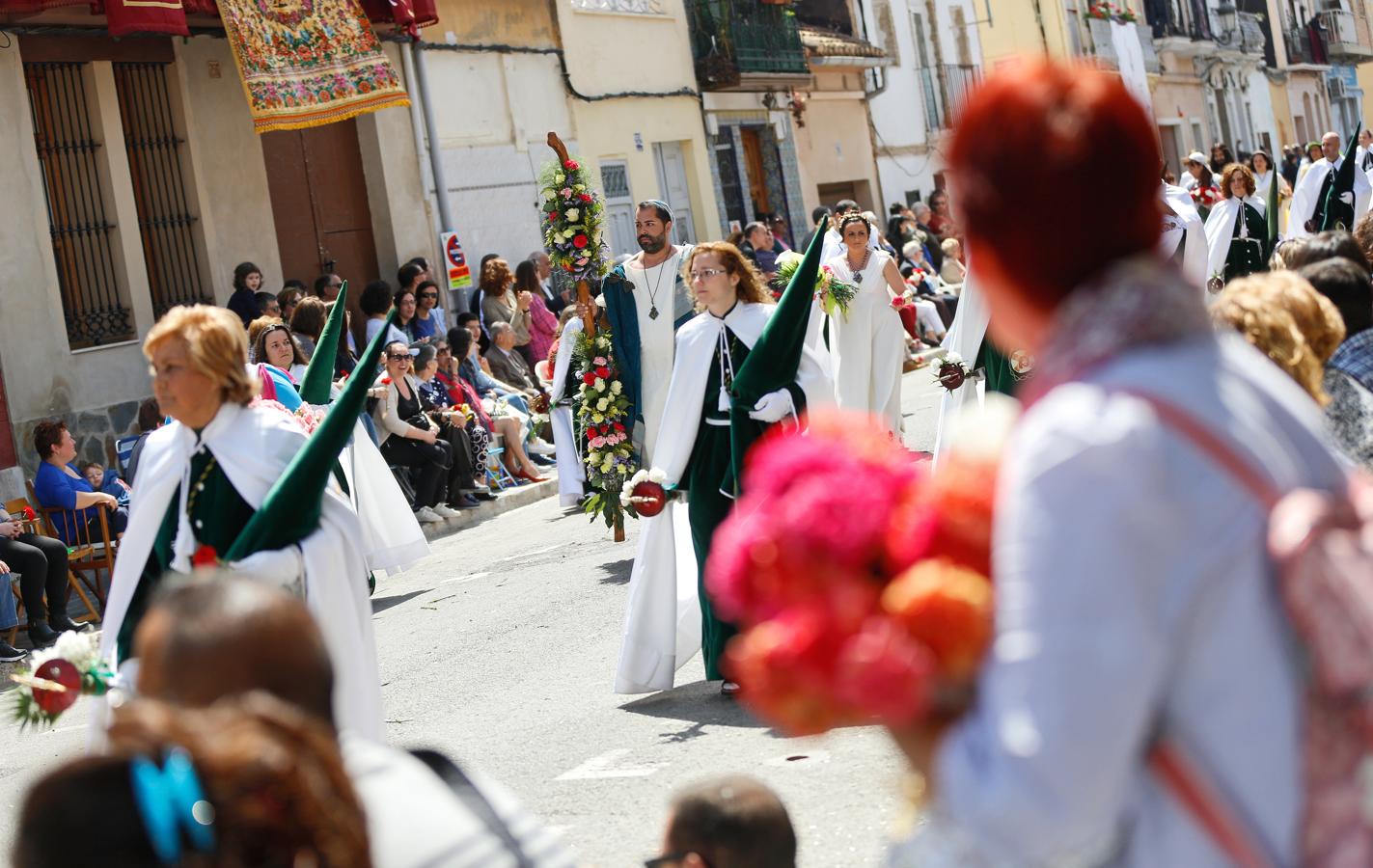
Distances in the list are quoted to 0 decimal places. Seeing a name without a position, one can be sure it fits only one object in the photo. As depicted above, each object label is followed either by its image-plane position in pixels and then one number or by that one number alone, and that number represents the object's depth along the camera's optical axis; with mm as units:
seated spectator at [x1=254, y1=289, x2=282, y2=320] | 14727
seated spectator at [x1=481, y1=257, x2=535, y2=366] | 18375
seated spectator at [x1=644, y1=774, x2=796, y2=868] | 3854
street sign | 20328
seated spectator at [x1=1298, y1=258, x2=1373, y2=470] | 4832
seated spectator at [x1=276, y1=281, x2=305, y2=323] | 15672
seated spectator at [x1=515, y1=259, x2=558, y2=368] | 18328
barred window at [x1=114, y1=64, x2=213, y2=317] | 17016
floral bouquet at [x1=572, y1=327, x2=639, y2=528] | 11680
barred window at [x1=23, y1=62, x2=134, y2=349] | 16016
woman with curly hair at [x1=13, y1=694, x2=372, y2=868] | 2010
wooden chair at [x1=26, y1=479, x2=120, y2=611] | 12180
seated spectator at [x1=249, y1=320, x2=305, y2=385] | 10977
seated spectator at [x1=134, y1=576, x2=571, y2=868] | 2436
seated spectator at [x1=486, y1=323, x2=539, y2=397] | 17672
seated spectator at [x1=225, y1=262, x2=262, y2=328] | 16062
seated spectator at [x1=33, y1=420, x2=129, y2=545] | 12234
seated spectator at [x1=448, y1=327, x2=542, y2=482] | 16141
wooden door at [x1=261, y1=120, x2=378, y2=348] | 18891
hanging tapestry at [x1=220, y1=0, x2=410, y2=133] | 16562
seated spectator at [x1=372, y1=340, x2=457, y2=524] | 14516
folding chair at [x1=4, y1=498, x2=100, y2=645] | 11508
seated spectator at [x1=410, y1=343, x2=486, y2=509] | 15195
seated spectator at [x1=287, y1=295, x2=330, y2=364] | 13766
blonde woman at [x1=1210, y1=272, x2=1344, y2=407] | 4098
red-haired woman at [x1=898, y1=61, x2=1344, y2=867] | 1887
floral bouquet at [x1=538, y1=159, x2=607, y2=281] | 11367
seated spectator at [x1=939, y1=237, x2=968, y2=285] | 25094
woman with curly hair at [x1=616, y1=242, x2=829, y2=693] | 7930
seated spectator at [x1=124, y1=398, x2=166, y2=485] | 13420
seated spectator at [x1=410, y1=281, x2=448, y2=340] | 17328
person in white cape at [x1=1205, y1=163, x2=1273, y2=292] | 16516
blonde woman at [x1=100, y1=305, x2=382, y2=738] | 4902
